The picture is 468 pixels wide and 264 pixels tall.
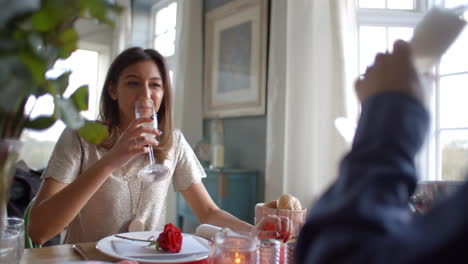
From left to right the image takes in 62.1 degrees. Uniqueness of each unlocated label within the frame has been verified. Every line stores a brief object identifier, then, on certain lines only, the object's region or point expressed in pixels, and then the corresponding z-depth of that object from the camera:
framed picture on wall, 2.76
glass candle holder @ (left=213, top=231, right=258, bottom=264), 0.74
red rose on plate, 0.93
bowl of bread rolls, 1.22
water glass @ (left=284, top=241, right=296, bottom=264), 0.86
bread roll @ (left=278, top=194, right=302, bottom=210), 1.29
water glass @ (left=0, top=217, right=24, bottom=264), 0.69
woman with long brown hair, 1.19
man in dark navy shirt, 0.27
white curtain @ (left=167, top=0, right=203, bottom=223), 3.30
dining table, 0.90
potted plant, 0.43
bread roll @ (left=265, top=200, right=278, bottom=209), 1.32
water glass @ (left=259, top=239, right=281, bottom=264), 0.84
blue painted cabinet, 2.65
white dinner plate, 0.88
